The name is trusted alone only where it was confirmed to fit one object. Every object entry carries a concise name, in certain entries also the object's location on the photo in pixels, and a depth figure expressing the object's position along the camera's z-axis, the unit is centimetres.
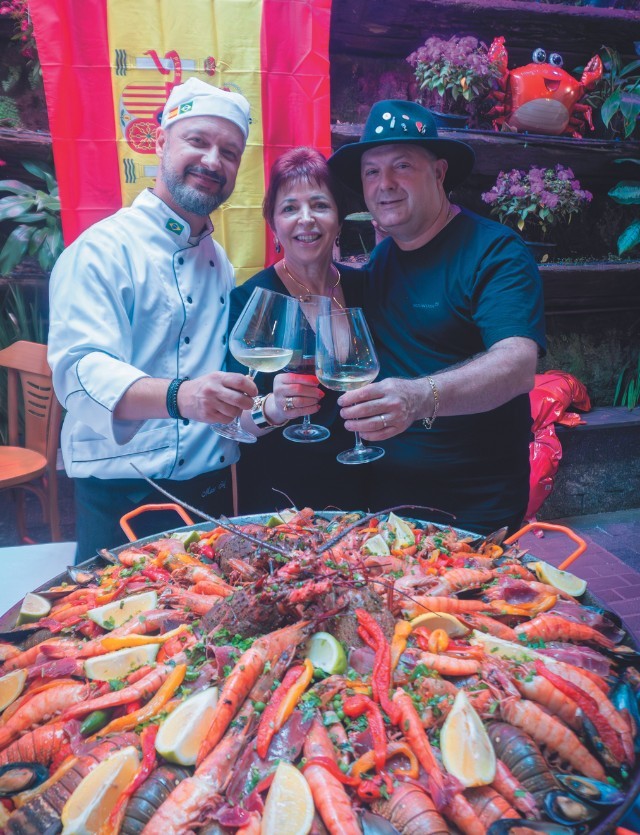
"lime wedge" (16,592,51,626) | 171
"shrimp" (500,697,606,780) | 121
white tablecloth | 219
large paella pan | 112
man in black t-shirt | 242
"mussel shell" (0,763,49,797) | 116
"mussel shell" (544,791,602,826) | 104
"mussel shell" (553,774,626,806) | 107
